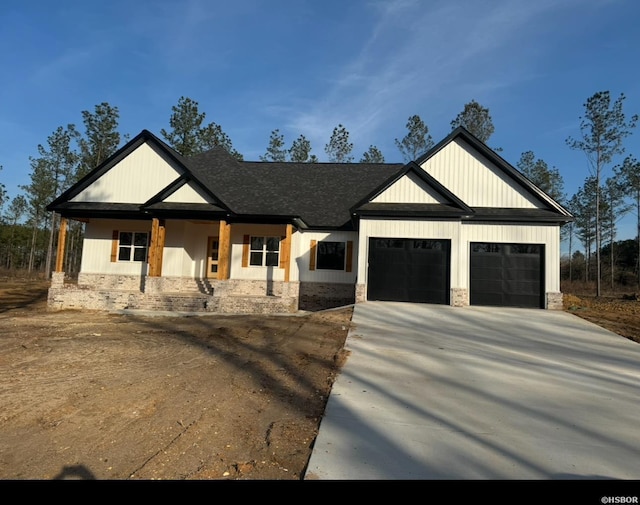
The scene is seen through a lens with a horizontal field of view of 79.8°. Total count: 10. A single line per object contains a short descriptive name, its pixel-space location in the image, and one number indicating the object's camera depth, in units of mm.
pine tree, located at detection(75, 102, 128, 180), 33750
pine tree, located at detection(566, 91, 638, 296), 25469
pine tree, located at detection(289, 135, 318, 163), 40750
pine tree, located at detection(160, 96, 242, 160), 35188
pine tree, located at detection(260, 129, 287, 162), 41156
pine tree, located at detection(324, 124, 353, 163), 40156
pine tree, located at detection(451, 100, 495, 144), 35812
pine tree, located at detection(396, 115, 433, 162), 36688
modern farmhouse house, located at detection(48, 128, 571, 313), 15344
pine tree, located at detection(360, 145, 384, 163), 41719
